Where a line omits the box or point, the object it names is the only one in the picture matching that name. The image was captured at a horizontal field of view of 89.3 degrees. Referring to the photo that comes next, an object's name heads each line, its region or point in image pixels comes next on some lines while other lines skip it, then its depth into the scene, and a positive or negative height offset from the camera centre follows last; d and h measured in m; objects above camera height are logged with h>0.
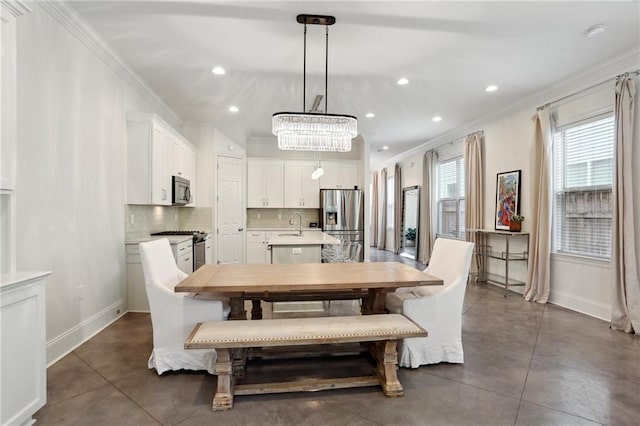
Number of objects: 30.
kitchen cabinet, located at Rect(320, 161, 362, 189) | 7.36 +0.89
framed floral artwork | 5.05 +0.27
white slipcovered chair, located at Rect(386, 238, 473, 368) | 2.56 -0.83
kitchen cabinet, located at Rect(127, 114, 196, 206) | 3.99 +0.69
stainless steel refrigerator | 6.93 +0.02
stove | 4.97 -0.52
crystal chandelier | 3.11 +0.82
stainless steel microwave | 4.81 +0.35
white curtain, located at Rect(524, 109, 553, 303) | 4.39 +0.02
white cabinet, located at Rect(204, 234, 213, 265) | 5.67 -0.65
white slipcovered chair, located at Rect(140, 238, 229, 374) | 2.44 -0.81
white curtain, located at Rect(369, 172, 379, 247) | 11.33 +0.11
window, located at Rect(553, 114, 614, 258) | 3.84 +0.34
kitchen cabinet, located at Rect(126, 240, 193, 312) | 3.92 -0.85
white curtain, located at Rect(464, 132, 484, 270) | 5.81 +0.57
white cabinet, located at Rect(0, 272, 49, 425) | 1.62 -0.71
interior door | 6.36 +0.08
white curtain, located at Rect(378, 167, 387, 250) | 10.73 +0.07
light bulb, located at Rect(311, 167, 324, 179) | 5.88 +0.75
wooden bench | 2.03 -0.79
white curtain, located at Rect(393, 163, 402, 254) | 9.38 +0.18
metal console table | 4.85 -0.66
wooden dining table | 2.26 -0.49
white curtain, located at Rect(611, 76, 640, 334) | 3.35 -0.16
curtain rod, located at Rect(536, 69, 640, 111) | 3.47 +1.54
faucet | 7.37 -0.07
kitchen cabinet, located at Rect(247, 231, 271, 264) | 7.00 -0.74
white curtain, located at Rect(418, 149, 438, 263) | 7.58 +0.27
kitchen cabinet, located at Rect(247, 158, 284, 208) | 7.10 +0.68
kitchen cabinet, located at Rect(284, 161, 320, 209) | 7.22 +0.62
